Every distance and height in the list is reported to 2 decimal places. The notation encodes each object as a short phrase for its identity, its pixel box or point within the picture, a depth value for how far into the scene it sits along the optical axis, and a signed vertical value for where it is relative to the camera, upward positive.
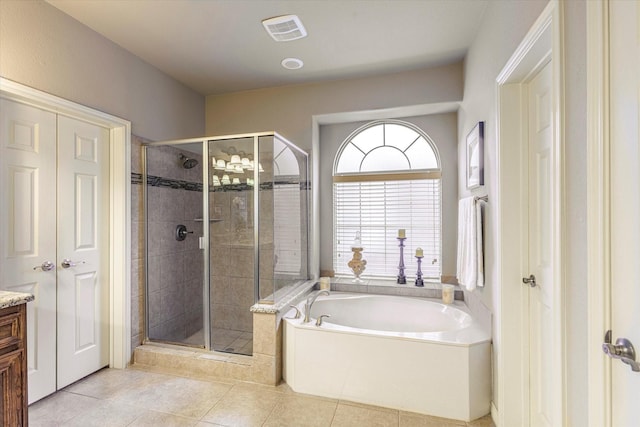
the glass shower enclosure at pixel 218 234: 2.56 -0.18
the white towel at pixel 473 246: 2.02 -0.22
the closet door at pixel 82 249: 2.14 -0.26
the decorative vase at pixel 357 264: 3.14 -0.53
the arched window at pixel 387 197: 3.13 +0.20
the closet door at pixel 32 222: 1.84 -0.05
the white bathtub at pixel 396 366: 1.86 -1.02
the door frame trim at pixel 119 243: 2.46 -0.23
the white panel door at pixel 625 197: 0.80 +0.05
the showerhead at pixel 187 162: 2.78 +0.51
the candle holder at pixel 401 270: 3.00 -0.57
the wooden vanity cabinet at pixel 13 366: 1.18 -0.62
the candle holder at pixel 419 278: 2.93 -0.63
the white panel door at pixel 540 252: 1.51 -0.20
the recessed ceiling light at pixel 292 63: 2.68 +1.41
